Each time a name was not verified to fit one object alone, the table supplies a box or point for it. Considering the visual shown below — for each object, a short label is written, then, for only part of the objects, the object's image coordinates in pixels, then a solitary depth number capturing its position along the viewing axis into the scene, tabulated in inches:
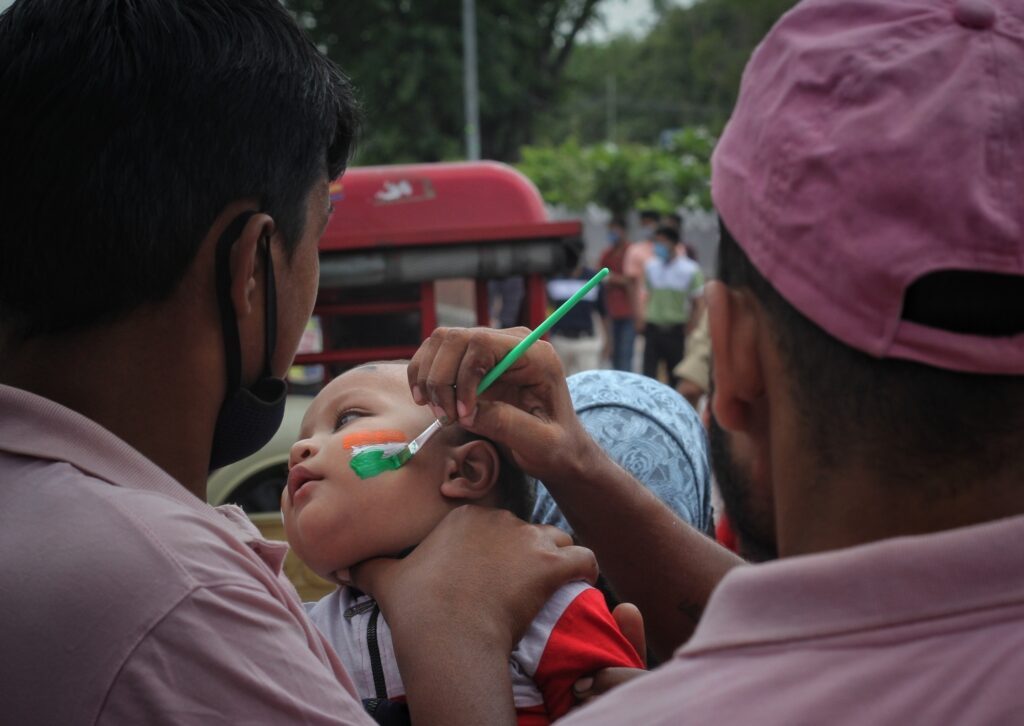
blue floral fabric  92.5
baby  72.6
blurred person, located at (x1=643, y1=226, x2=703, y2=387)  443.2
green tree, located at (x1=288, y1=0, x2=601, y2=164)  1059.3
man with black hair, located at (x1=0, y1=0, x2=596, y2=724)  46.9
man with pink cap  34.7
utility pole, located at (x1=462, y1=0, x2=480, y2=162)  846.5
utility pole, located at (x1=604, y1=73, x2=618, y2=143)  2451.0
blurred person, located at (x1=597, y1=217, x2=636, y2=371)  482.0
